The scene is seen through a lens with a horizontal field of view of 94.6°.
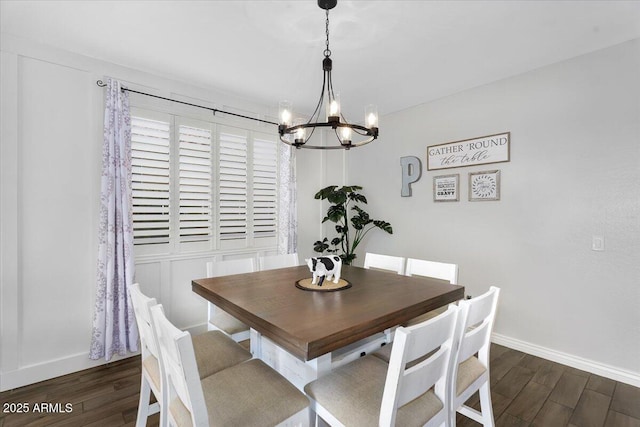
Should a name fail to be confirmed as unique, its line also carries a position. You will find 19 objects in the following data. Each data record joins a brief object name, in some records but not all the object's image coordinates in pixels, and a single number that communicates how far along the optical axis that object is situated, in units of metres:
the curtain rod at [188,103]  2.64
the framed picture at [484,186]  3.08
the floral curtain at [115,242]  2.55
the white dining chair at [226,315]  2.06
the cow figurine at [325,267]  1.90
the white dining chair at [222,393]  1.01
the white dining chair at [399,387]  1.02
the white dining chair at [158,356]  1.37
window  2.91
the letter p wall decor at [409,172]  3.75
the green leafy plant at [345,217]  3.90
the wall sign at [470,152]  3.05
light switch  2.48
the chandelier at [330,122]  1.81
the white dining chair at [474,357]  1.30
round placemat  1.85
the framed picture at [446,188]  3.39
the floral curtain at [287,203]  3.90
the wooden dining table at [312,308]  1.20
